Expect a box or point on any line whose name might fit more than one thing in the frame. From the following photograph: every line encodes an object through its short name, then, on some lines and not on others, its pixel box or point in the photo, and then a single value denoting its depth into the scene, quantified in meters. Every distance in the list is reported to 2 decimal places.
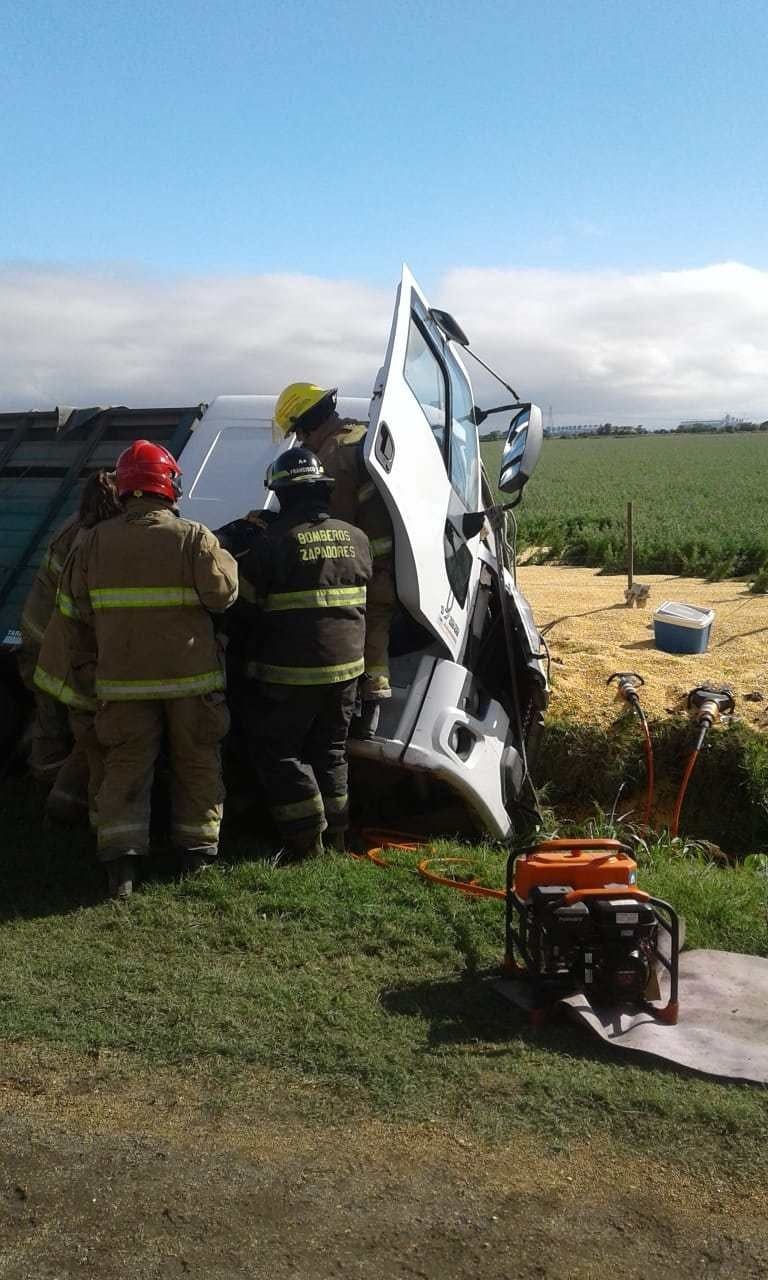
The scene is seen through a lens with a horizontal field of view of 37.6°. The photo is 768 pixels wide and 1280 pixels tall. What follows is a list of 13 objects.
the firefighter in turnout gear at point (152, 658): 5.27
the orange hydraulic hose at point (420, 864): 5.34
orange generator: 4.16
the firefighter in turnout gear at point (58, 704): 5.71
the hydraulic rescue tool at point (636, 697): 7.09
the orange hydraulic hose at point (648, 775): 7.01
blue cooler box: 9.56
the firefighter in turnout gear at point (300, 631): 5.54
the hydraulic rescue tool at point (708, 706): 7.16
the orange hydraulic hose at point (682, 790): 6.65
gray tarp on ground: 3.92
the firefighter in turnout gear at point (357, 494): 5.86
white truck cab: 5.70
